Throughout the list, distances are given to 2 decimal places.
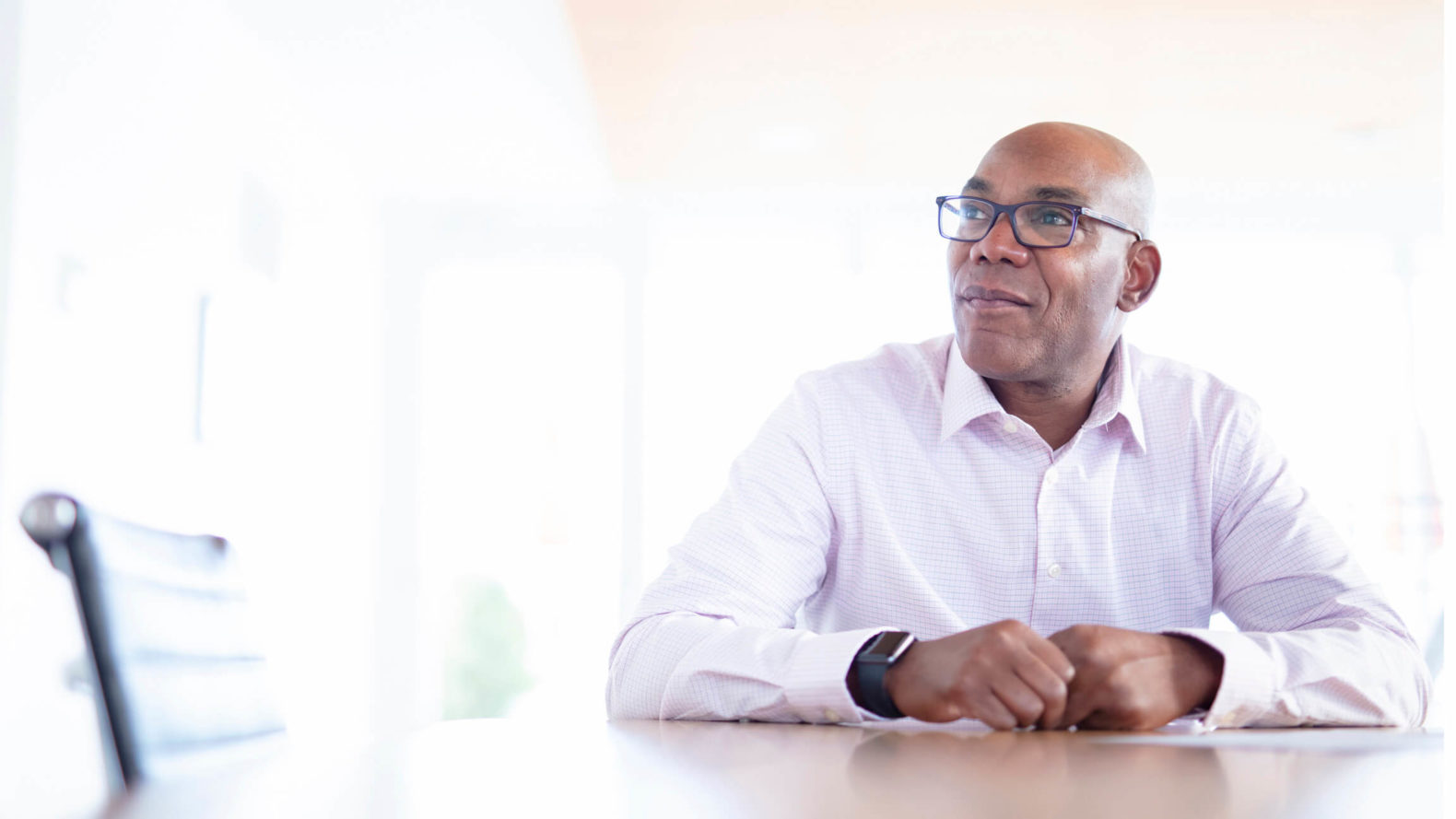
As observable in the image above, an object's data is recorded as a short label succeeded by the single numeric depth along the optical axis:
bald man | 1.22
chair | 0.97
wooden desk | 0.68
